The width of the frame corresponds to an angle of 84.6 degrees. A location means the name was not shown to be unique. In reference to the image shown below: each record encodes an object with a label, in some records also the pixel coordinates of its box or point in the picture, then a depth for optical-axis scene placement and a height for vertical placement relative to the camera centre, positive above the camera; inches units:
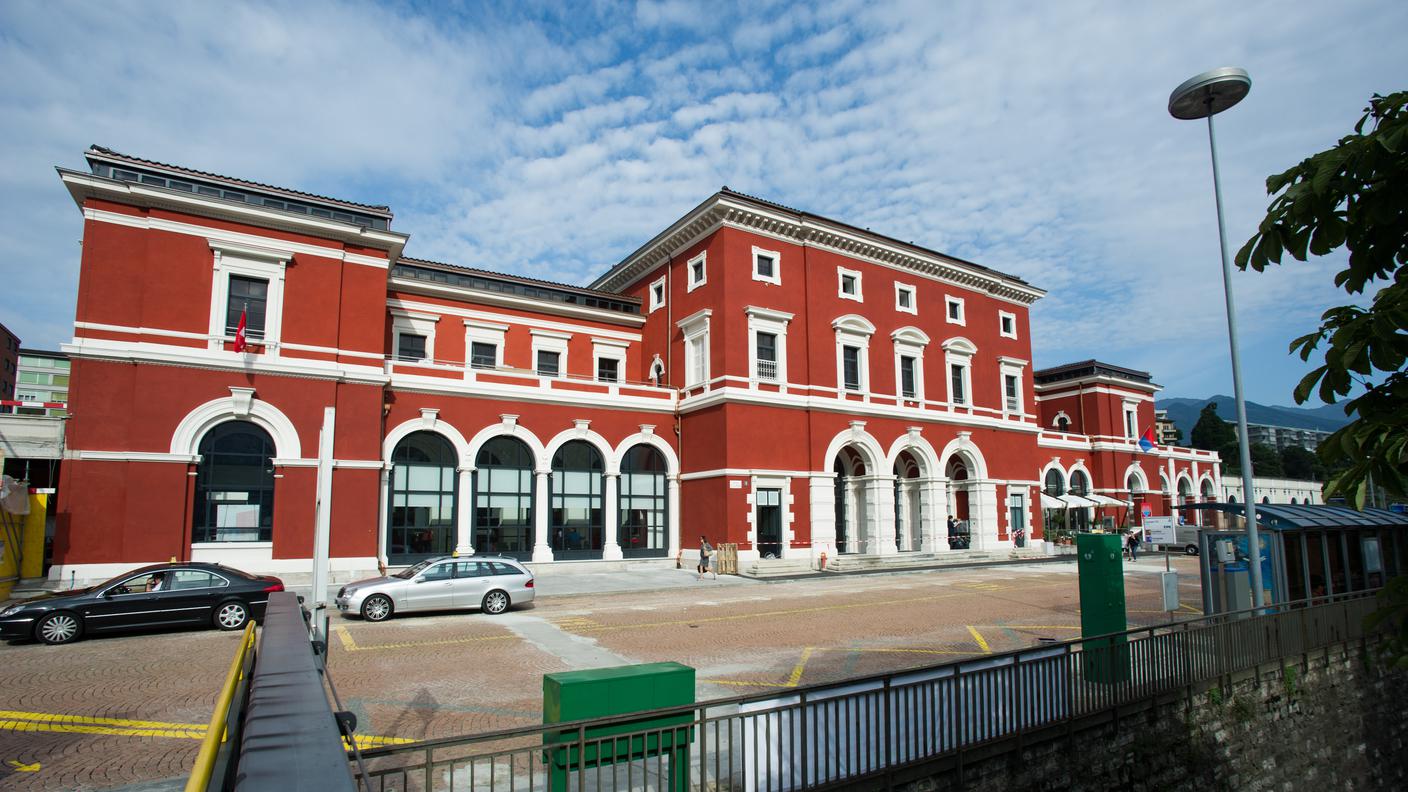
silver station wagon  650.8 -74.3
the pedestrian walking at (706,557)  1079.6 -78.6
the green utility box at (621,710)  213.6 -60.0
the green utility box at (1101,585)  421.1 -47.8
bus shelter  536.7 -42.8
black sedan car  534.0 -71.3
